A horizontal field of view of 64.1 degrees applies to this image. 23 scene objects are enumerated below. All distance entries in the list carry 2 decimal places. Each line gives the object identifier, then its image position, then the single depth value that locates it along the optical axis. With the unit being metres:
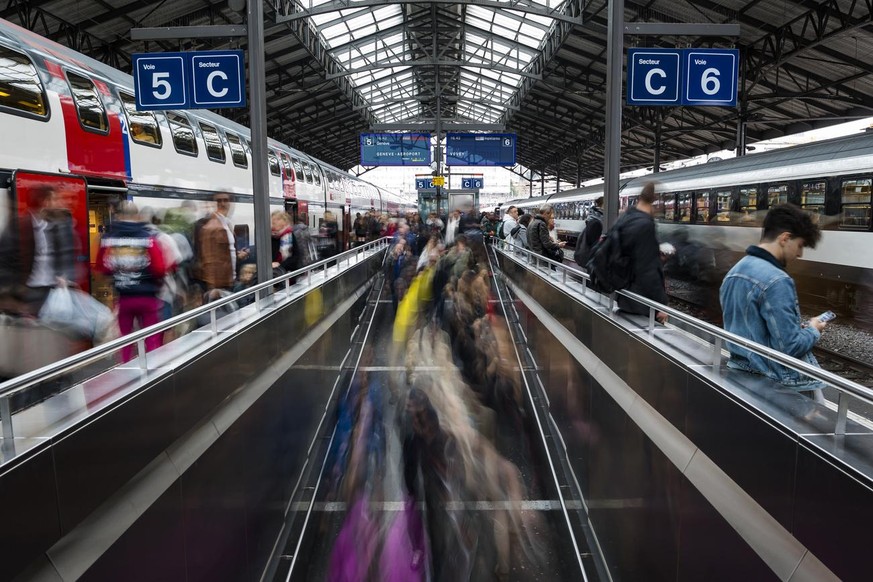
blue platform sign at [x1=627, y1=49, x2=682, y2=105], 8.36
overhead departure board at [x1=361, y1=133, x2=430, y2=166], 30.22
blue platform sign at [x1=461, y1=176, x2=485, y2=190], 43.38
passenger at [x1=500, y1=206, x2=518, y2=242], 14.61
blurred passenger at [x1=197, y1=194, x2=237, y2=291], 6.67
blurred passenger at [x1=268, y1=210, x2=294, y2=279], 8.90
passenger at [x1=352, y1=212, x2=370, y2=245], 30.87
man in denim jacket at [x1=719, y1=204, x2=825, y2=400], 3.13
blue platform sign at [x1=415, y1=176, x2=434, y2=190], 41.94
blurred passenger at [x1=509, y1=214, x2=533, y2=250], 13.80
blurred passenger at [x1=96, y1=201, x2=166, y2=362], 5.62
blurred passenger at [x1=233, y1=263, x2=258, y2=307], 9.01
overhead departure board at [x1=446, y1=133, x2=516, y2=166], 29.94
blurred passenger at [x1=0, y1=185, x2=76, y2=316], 4.58
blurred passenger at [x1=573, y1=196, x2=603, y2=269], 7.45
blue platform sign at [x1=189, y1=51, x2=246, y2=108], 8.18
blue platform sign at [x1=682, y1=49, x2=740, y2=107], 8.55
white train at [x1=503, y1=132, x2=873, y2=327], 10.23
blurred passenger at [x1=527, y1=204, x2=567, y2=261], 10.30
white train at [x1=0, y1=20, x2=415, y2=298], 6.67
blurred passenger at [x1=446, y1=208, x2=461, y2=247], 13.91
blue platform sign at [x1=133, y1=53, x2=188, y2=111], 8.30
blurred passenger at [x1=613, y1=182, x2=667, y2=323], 5.37
